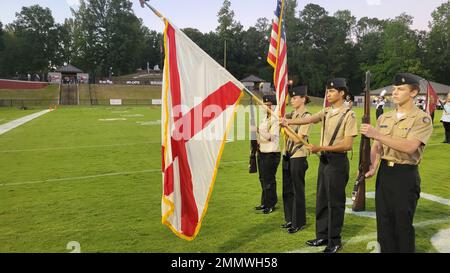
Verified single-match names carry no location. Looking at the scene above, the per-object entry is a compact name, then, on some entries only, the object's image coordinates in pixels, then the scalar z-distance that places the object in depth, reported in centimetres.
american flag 561
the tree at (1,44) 8896
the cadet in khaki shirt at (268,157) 636
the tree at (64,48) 9738
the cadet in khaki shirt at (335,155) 468
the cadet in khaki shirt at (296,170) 554
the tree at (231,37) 9588
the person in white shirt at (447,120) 1522
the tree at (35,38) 9038
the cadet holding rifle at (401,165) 375
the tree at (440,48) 7950
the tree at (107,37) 9362
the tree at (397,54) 7681
